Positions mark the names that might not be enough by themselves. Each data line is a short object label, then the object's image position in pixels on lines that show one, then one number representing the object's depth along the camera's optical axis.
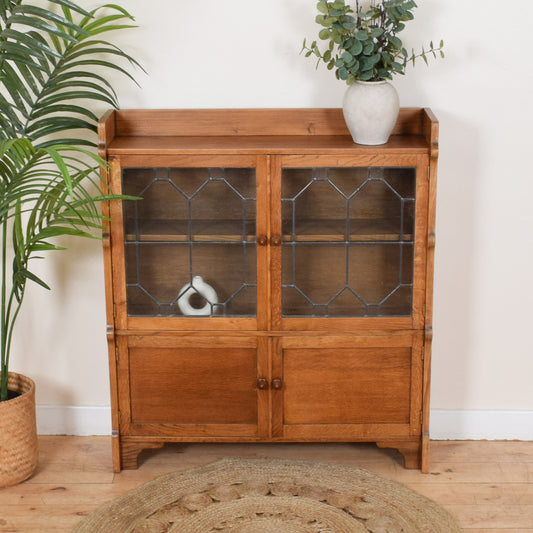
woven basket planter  2.73
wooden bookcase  2.63
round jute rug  2.55
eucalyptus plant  2.57
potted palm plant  2.50
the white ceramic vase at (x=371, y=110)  2.62
